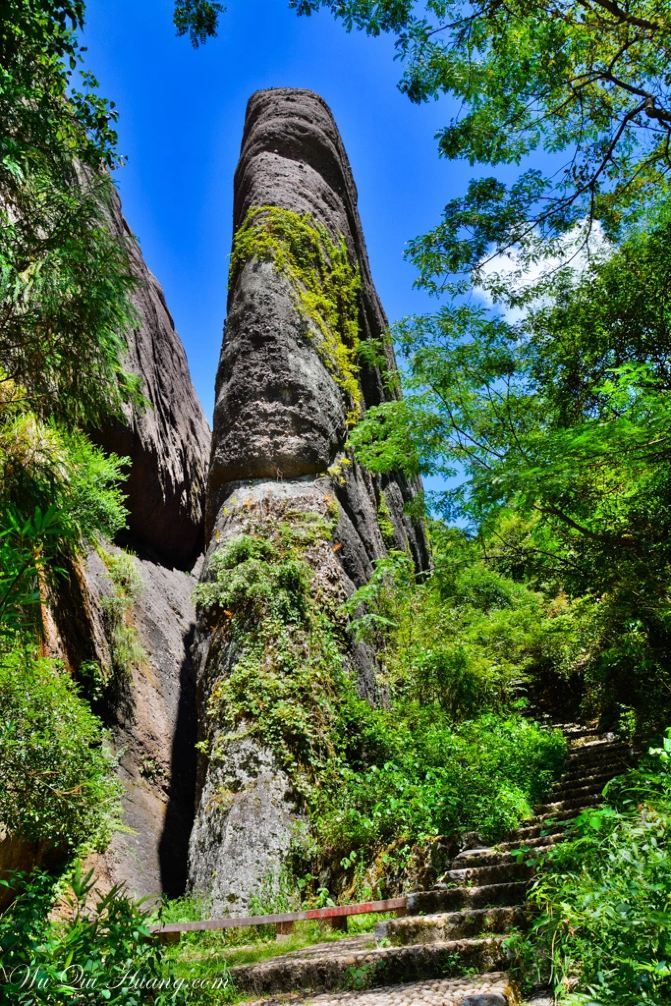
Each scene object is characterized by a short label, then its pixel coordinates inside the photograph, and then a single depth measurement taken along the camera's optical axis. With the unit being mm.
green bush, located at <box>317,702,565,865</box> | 6492
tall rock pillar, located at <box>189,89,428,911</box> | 7566
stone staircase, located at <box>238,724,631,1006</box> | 3037
